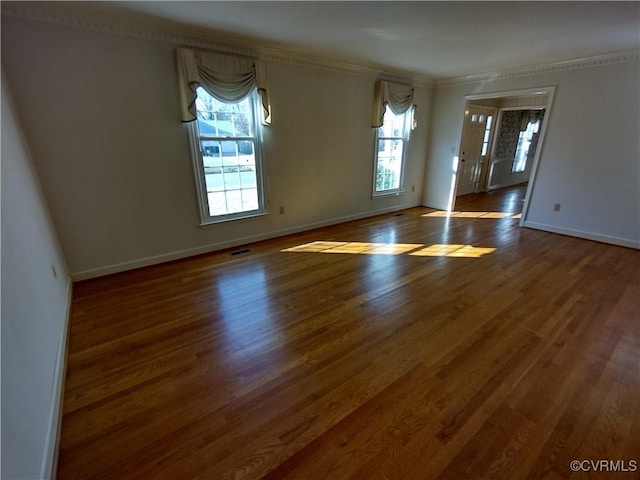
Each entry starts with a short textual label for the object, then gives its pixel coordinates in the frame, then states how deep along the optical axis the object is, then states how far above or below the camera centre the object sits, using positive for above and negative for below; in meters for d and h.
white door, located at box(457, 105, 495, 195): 6.69 -0.07
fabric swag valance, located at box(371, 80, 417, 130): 4.63 +0.70
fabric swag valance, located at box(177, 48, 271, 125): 2.96 +0.67
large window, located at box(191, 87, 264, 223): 3.33 -0.15
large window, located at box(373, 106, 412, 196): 5.14 -0.14
